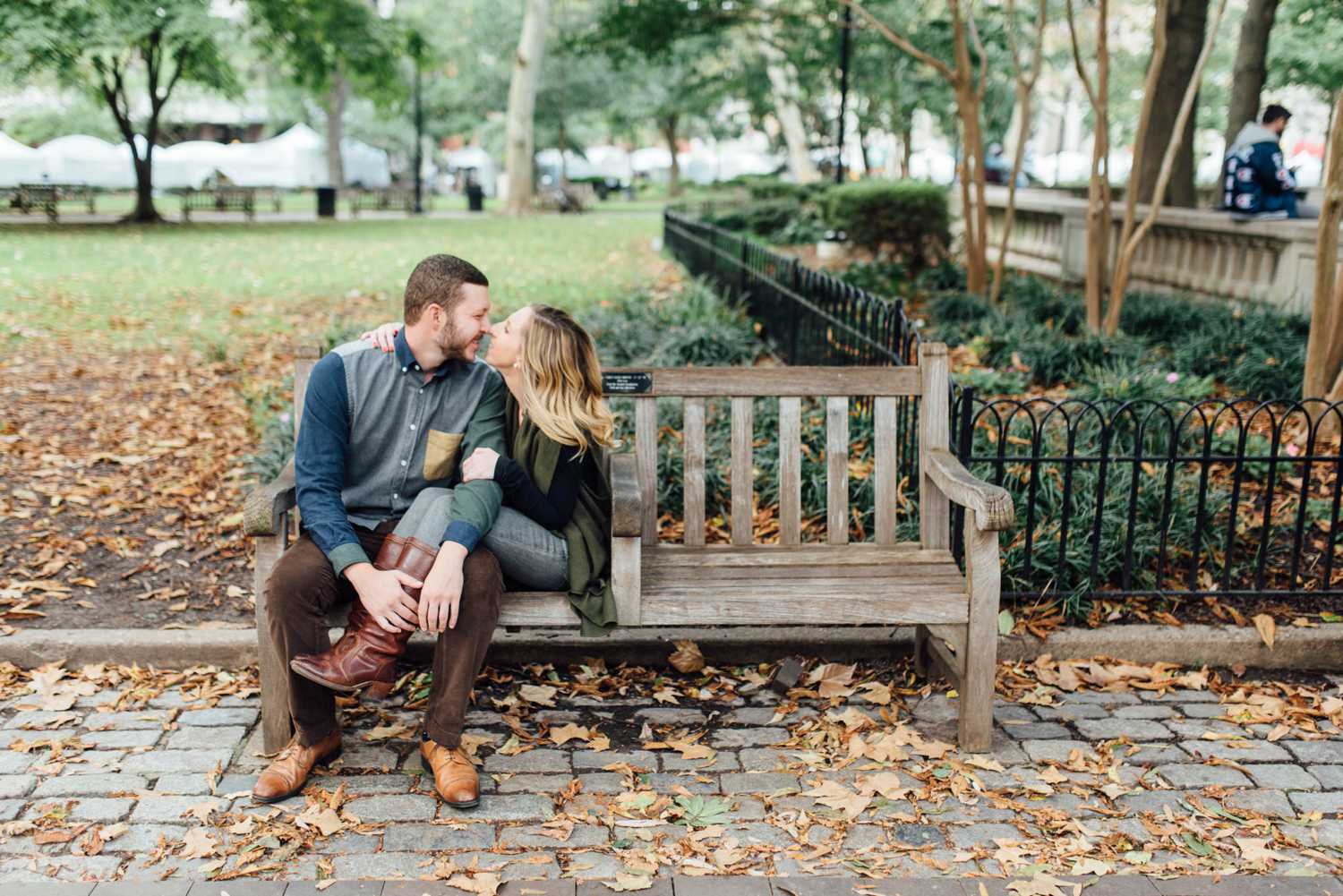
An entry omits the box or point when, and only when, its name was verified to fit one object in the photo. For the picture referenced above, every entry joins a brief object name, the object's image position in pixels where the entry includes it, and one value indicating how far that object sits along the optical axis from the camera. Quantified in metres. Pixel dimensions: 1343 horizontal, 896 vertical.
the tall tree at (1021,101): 10.37
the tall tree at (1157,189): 8.55
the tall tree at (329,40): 24.48
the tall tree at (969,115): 10.05
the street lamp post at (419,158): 32.41
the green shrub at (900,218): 13.20
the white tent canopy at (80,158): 41.09
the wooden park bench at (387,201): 34.48
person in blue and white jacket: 10.56
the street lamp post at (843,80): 17.59
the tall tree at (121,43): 21.00
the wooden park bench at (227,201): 28.62
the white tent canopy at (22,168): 40.31
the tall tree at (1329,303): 6.07
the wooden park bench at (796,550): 3.79
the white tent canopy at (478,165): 58.81
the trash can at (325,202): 30.67
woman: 3.78
